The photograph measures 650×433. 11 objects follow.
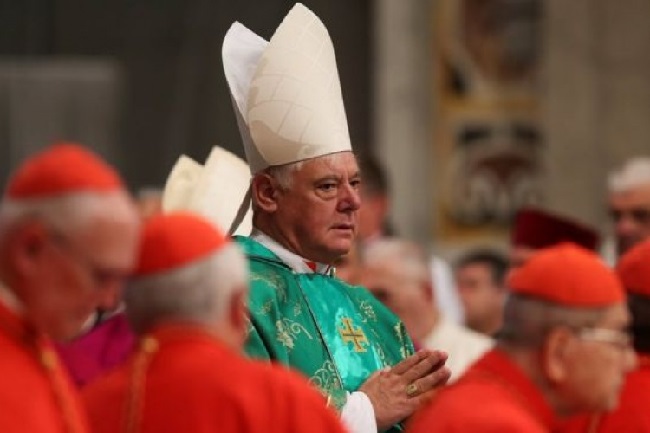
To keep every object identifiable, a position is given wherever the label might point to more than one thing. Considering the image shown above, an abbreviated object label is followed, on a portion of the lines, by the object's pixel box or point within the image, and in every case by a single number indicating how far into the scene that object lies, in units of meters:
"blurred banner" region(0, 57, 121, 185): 25.45
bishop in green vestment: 10.43
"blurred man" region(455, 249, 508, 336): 19.14
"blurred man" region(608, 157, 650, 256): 16.04
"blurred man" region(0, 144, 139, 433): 7.42
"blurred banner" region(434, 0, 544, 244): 26.25
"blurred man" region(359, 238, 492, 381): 14.99
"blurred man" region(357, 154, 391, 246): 18.38
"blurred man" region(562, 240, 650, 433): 10.54
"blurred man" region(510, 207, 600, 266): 16.56
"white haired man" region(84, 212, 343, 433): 7.83
